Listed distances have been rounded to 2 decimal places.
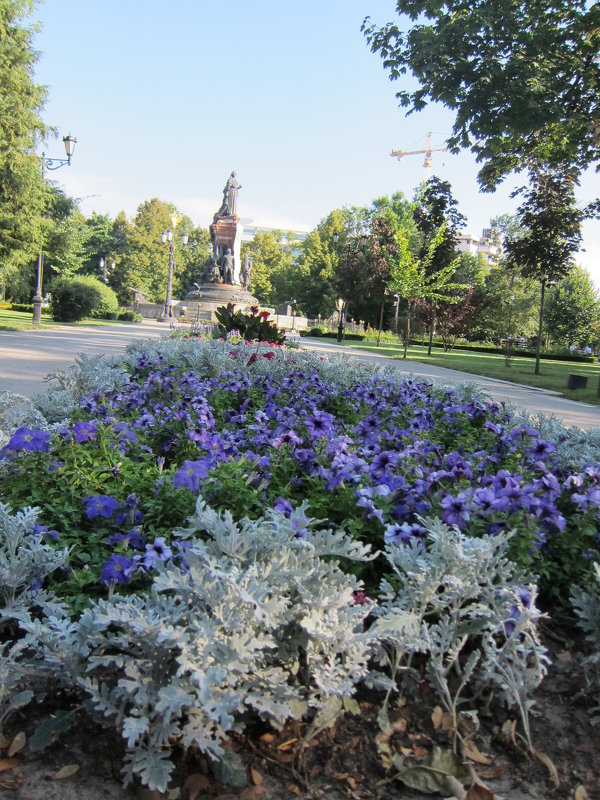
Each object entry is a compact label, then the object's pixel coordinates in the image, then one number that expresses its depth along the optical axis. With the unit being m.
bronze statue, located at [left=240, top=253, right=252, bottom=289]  50.50
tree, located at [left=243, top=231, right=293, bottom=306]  72.44
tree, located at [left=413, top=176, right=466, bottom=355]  30.50
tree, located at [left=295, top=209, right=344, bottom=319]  65.25
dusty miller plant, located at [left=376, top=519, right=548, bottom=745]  2.10
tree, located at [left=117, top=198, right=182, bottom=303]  74.44
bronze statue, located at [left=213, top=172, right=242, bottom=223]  48.47
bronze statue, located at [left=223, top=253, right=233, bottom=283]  46.88
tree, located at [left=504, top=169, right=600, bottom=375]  19.27
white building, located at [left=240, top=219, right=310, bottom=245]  153.00
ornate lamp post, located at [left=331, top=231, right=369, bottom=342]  50.16
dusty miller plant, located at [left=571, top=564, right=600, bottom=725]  2.25
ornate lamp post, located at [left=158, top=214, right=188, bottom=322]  44.53
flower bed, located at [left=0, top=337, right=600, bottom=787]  1.82
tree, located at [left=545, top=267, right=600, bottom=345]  50.91
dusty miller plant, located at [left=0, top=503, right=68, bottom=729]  2.20
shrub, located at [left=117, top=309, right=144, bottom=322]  44.31
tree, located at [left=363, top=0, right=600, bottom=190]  9.72
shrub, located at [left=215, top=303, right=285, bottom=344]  14.80
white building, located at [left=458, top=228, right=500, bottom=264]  78.00
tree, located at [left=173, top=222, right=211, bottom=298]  82.18
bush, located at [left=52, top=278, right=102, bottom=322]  32.88
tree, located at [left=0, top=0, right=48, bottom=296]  20.22
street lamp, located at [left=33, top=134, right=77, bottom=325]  21.16
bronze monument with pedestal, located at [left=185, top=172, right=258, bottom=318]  45.22
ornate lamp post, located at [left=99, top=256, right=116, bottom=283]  67.87
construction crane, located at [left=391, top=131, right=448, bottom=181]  123.62
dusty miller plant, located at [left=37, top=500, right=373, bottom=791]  1.68
